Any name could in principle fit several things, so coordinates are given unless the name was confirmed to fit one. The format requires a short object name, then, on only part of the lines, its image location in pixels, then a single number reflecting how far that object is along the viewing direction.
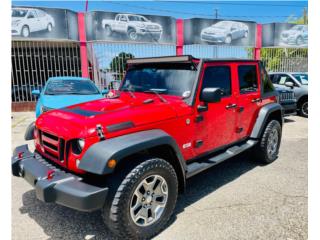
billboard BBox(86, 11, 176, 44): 12.80
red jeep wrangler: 2.55
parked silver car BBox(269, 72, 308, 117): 10.10
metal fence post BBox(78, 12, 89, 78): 12.55
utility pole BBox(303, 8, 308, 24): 35.02
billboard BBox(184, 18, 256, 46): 14.84
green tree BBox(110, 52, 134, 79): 13.70
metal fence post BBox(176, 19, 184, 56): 14.41
